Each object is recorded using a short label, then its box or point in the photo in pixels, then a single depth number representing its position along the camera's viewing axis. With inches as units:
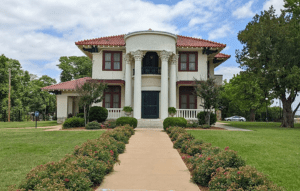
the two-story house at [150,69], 832.9
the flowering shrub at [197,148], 310.0
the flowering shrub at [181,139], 405.5
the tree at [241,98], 1143.6
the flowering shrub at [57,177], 175.8
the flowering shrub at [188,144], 350.3
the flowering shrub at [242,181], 172.2
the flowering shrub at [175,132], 490.9
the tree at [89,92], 748.0
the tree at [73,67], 1962.4
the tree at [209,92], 733.3
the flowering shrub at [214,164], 219.1
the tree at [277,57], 861.8
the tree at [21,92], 1636.3
